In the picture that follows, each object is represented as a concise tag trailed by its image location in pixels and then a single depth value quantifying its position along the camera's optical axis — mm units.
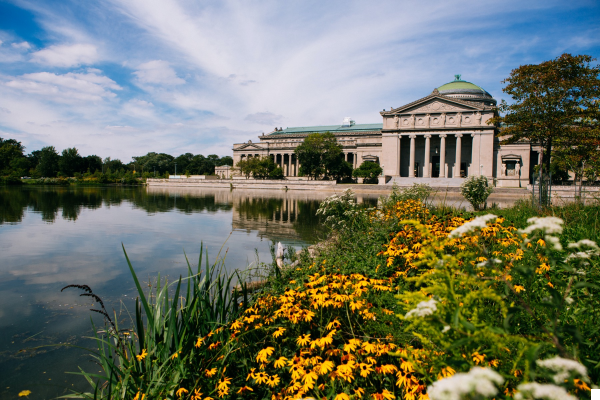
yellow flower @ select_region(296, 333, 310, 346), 3042
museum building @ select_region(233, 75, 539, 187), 62594
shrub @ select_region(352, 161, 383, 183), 64875
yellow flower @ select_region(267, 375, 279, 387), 2889
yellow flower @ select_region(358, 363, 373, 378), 2703
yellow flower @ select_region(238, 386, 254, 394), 2962
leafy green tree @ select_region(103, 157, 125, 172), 118525
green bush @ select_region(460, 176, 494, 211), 18484
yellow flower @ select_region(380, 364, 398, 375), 2732
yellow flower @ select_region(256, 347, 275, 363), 3028
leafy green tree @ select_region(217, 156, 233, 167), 139675
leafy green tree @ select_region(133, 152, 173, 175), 133125
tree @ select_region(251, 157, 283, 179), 75812
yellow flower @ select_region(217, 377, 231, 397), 2966
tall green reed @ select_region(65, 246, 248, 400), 3416
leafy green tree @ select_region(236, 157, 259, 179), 75375
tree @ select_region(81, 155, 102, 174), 102250
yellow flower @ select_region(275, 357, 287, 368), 2946
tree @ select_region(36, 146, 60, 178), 90312
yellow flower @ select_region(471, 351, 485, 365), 2276
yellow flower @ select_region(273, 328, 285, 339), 3356
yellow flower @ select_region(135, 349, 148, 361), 3625
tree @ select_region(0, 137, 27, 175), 80438
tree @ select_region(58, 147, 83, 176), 93250
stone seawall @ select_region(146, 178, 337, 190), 62188
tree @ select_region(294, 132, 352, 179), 67625
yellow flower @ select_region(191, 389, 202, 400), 3001
